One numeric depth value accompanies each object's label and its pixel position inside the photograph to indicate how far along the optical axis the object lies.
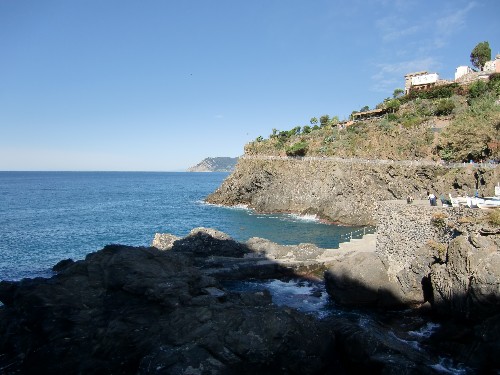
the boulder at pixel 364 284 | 21.31
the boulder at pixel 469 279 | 15.66
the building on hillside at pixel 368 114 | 76.82
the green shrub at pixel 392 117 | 65.81
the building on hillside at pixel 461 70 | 88.56
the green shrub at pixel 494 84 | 58.59
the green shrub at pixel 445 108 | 58.69
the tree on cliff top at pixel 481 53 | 85.69
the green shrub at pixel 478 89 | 61.24
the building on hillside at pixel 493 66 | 75.12
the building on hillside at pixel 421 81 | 81.59
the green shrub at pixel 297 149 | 69.75
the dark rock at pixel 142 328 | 13.59
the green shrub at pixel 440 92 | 68.31
